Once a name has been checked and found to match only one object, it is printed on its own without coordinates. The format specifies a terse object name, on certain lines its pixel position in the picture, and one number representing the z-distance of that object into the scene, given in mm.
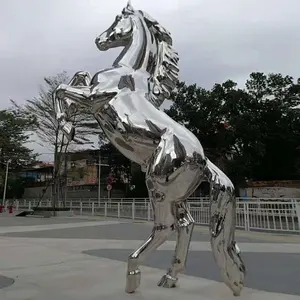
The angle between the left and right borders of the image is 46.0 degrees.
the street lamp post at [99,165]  27312
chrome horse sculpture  2605
